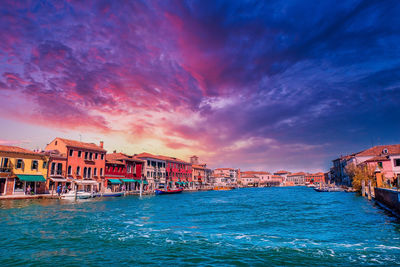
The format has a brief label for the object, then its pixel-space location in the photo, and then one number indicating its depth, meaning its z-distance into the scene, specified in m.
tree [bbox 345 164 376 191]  45.19
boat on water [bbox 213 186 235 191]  107.81
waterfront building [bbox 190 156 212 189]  96.50
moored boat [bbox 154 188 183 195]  58.34
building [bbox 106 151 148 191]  57.16
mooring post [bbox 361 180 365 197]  44.06
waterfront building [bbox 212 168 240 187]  133.19
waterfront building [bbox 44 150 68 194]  39.44
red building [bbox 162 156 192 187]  78.01
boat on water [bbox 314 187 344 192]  68.32
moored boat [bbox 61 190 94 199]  35.10
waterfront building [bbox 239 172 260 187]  169.75
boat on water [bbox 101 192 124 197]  43.52
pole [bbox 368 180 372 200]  37.37
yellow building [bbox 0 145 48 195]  33.62
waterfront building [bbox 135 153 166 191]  66.31
